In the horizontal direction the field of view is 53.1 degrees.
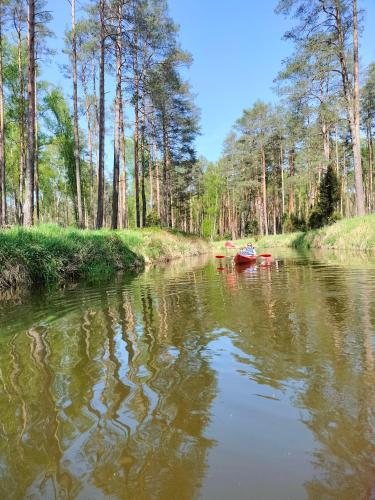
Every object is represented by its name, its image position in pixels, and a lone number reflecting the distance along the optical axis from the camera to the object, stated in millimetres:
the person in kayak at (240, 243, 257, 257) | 16653
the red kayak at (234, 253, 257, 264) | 15930
